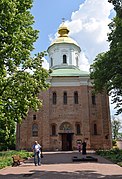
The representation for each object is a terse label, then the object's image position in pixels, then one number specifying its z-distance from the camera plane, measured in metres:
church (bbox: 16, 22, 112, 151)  23.86
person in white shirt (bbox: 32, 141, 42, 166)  11.03
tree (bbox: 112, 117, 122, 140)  48.96
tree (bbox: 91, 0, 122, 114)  14.55
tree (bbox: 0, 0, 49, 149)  9.72
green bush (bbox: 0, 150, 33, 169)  10.83
